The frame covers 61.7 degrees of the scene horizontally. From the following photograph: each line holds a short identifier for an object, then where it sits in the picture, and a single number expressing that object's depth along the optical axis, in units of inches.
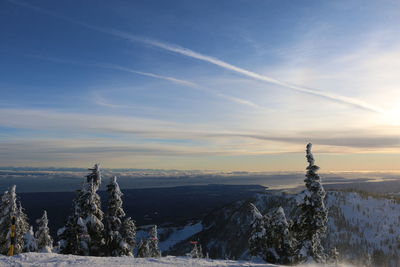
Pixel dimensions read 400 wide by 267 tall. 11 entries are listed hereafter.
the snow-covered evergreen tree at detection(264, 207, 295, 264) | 1323.8
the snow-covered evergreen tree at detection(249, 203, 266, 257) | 1350.9
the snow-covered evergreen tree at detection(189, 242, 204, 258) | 1795.0
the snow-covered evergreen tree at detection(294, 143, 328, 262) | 1191.6
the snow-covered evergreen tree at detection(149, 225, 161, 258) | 1794.2
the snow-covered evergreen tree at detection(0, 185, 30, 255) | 1374.3
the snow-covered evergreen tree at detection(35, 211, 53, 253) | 1465.3
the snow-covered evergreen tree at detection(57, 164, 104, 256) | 1162.6
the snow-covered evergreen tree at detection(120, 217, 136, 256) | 1245.9
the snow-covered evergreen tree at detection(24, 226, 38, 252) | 1253.1
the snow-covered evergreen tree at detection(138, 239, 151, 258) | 1648.3
